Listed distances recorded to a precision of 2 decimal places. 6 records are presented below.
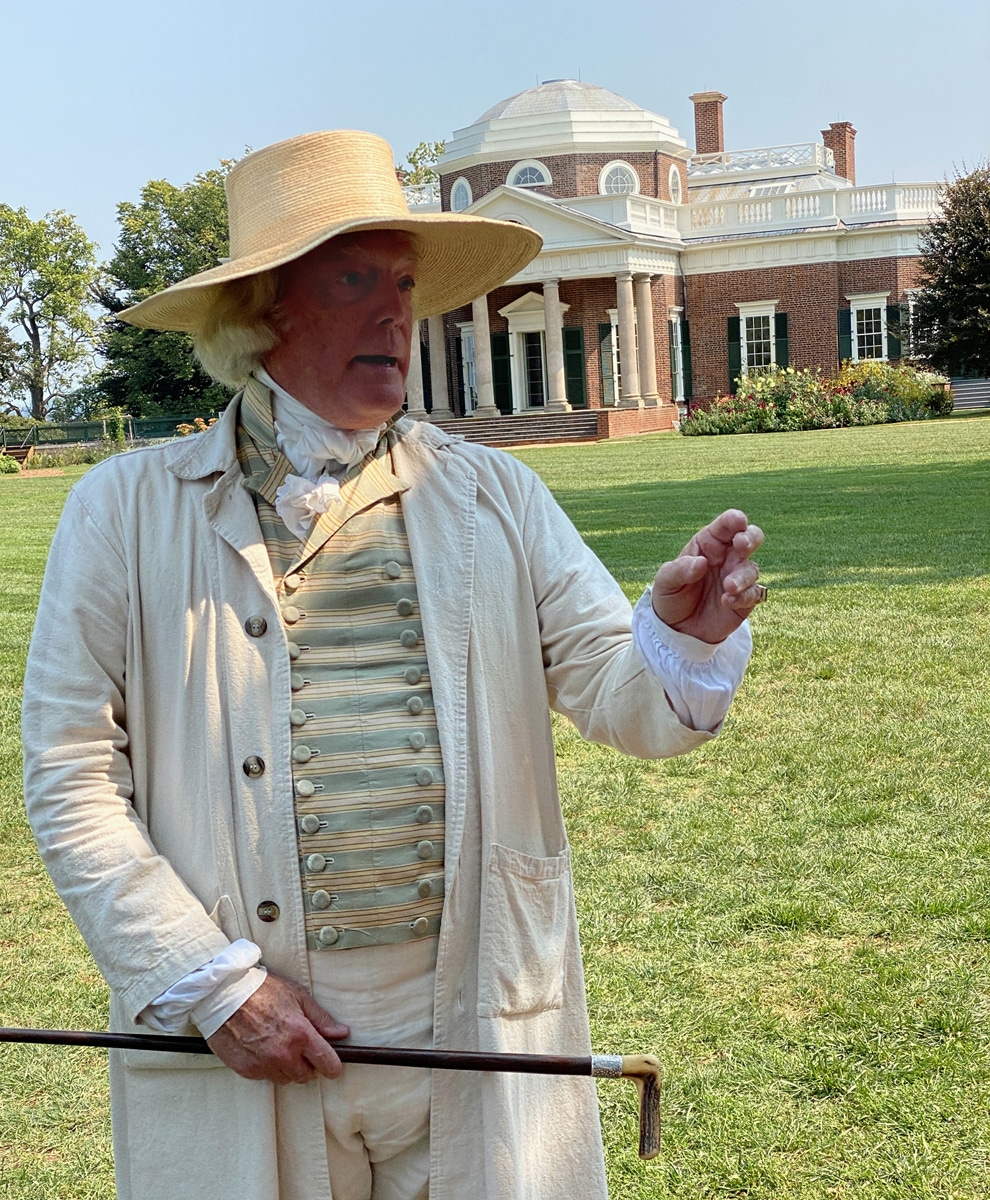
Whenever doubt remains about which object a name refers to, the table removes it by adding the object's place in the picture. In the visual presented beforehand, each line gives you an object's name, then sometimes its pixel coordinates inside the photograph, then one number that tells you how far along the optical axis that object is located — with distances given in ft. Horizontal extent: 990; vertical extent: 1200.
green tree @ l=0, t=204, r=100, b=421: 214.07
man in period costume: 6.88
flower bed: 113.70
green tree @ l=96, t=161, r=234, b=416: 179.63
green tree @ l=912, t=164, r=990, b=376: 114.83
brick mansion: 134.82
